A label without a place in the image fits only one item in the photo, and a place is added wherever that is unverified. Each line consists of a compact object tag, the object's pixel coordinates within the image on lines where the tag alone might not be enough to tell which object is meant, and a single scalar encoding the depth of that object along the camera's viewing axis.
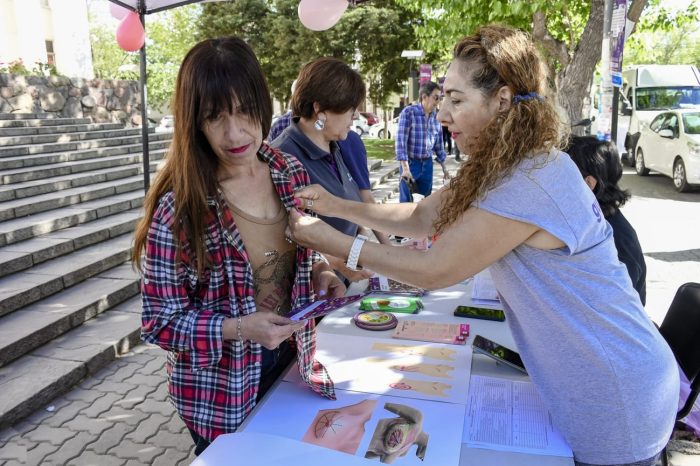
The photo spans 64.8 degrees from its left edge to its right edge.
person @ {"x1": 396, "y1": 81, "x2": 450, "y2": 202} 7.05
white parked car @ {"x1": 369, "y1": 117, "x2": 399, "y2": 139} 24.80
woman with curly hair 1.27
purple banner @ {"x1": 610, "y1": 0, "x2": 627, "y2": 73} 5.12
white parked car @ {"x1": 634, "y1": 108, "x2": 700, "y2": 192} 10.01
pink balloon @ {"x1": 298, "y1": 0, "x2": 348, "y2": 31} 4.74
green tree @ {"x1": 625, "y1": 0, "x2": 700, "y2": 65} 11.33
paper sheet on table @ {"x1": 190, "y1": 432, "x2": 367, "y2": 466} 1.19
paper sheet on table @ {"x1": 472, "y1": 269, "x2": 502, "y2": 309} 2.43
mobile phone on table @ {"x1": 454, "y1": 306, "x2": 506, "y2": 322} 2.21
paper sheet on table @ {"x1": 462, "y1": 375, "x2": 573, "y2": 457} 1.37
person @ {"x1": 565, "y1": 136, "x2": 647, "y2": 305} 2.50
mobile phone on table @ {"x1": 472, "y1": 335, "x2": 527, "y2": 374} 1.74
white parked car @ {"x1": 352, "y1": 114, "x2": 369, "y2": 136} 24.51
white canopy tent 5.13
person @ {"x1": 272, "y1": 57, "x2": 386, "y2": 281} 2.74
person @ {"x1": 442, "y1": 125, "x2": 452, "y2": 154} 17.40
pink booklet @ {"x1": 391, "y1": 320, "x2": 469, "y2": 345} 2.02
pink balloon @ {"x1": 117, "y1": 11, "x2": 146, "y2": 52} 5.43
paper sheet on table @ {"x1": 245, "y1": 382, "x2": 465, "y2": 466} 1.36
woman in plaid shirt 1.34
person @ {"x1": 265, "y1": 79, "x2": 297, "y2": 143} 3.36
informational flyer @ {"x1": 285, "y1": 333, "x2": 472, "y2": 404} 1.65
